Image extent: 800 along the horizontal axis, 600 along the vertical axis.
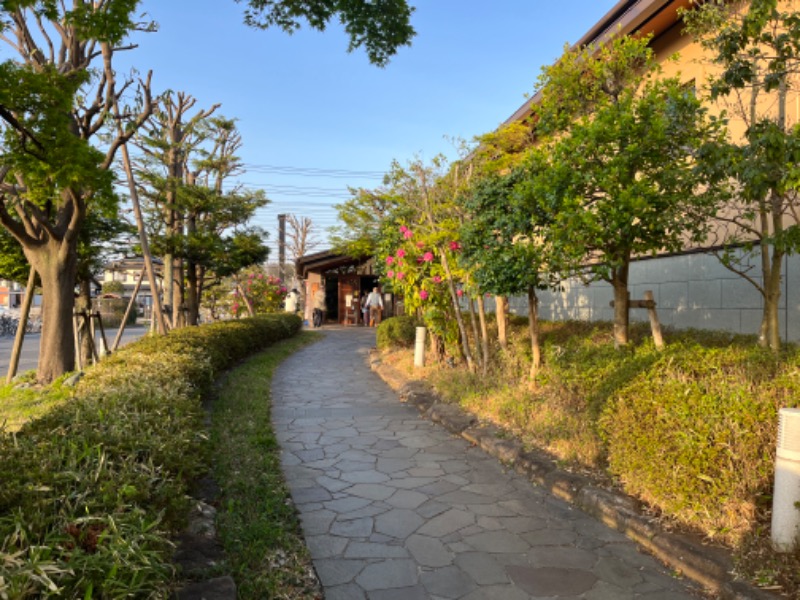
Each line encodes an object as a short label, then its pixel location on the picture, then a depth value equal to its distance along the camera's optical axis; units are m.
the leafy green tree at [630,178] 4.68
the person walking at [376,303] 20.52
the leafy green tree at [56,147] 5.54
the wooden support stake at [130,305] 11.43
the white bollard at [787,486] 2.74
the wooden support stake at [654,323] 5.24
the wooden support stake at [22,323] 10.04
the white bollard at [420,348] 9.92
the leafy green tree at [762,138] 3.24
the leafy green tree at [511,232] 5.53
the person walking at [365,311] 22.84
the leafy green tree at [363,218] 15.17
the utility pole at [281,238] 40.51
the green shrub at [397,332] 12.89
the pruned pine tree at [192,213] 12.83
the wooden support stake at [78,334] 10.87
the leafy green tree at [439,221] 8.13
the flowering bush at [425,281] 8.91
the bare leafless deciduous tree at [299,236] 44.88
